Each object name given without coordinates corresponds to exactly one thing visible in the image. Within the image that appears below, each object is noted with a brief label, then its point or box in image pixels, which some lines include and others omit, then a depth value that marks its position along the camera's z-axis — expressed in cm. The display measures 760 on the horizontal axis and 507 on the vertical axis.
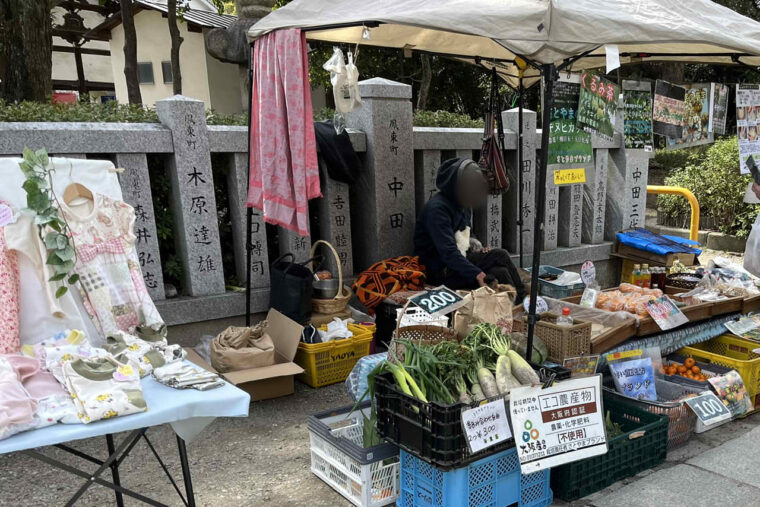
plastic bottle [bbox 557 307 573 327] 415
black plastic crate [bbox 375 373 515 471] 272
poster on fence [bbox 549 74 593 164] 406
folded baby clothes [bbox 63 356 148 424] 207
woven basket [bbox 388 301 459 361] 368
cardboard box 426
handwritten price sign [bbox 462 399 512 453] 273
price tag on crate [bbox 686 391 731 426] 382
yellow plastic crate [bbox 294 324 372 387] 470
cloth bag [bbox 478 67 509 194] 589
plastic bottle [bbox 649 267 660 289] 599
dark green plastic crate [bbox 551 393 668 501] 321
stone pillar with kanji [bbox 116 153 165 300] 465
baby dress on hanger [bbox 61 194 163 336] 292
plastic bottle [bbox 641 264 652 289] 602
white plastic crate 307
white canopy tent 319
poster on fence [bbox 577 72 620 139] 421
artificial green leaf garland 267
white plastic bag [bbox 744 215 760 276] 568
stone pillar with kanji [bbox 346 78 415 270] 571
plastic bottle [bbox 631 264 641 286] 610
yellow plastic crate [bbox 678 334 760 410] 427
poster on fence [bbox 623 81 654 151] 489
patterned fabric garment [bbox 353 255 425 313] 521
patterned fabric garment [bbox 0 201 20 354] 258
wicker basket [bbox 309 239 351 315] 501
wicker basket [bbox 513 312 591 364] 401
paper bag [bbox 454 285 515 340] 391
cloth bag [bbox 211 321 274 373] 426
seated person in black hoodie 524
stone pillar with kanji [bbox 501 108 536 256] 708
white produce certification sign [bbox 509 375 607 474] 290
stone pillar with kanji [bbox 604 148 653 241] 798
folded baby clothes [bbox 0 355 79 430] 205
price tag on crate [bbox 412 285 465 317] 367
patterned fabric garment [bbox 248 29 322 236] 415
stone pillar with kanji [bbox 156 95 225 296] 482
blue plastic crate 281
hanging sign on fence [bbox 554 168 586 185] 447
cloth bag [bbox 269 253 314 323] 479
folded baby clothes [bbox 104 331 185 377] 253
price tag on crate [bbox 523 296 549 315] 456
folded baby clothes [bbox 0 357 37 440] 193
